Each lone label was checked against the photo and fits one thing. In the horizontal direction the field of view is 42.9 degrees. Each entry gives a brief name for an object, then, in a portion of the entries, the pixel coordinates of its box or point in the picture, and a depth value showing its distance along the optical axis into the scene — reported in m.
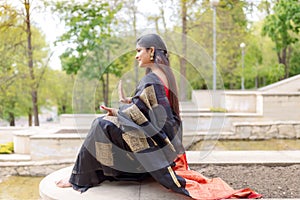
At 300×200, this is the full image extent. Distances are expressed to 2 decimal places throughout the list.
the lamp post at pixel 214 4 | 11.45
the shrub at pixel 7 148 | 8.47
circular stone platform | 3.26
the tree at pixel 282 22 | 10.66
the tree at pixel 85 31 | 12.17
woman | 3.26
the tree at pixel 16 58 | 12.67
